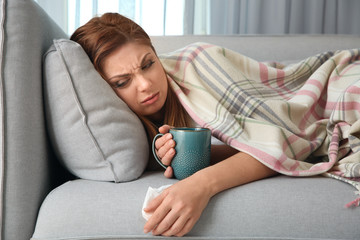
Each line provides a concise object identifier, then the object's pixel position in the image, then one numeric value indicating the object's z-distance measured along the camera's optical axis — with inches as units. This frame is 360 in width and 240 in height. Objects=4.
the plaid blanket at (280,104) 32.9
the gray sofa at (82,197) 26.2
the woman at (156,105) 25.7
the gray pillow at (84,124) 31.0
